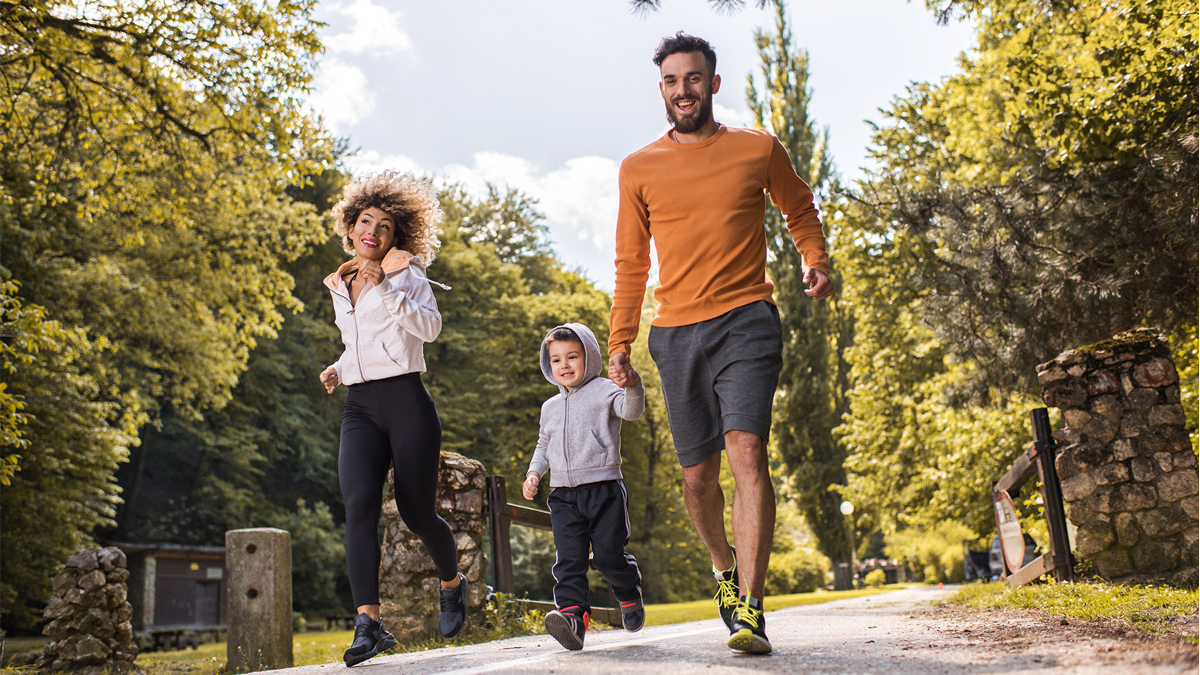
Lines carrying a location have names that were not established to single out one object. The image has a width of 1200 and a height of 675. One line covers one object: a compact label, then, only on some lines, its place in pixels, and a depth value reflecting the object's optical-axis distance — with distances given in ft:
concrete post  18.34
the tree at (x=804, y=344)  92.48
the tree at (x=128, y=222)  38.47
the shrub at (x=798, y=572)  106.42
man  11.27
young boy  14.51
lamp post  81.68
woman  12.51
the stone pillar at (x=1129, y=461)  20.58
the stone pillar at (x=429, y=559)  20.62
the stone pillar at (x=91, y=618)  27.04
